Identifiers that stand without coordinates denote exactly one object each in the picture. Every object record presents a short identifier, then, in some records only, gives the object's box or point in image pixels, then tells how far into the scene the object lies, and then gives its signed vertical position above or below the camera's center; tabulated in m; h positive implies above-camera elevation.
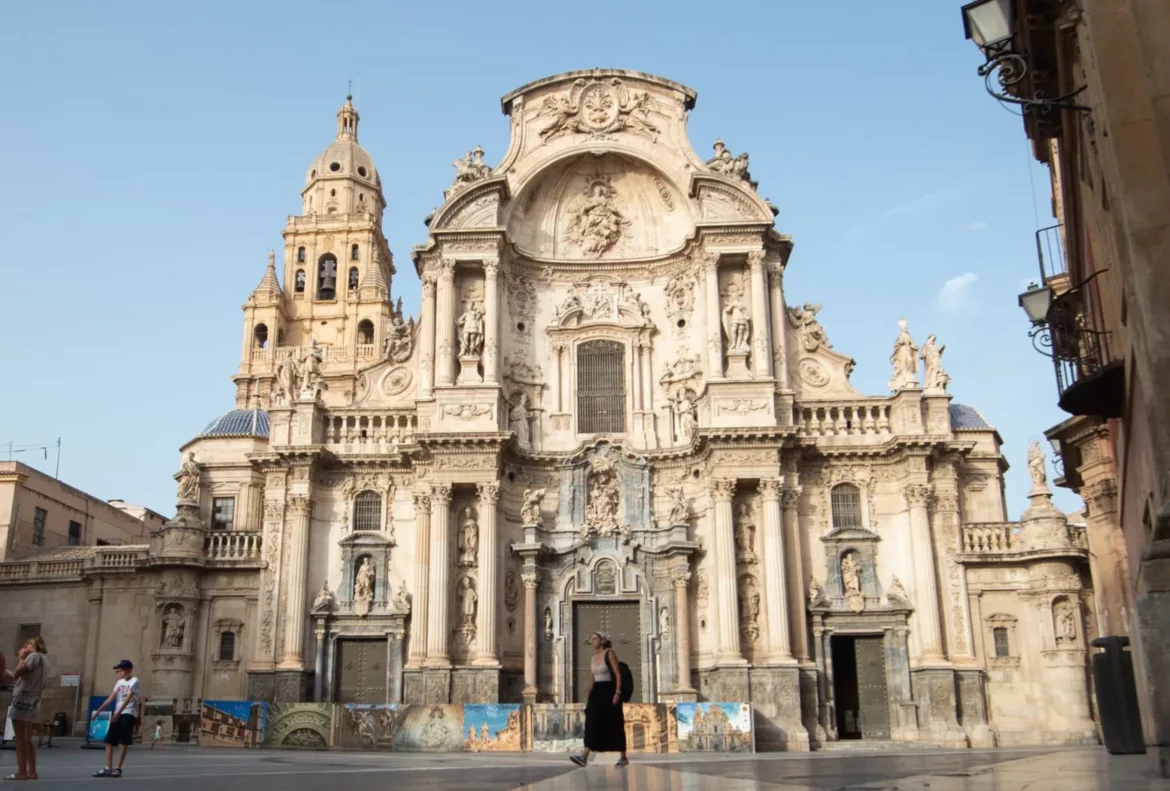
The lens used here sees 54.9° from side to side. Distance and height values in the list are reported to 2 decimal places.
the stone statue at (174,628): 33.12 +1.85
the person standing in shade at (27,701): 12.84 -0.07
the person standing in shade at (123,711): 14.33 -0.23
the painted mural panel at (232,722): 28.67 -0.75
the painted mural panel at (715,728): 27.11 -1.04
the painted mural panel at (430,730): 27.00 -0.97
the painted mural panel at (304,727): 28.43 -0.89
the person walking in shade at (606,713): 14.09 -0.33
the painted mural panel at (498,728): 26.62 -0.94
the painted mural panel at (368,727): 27.94 -0.90
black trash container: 14.12 -0.24
